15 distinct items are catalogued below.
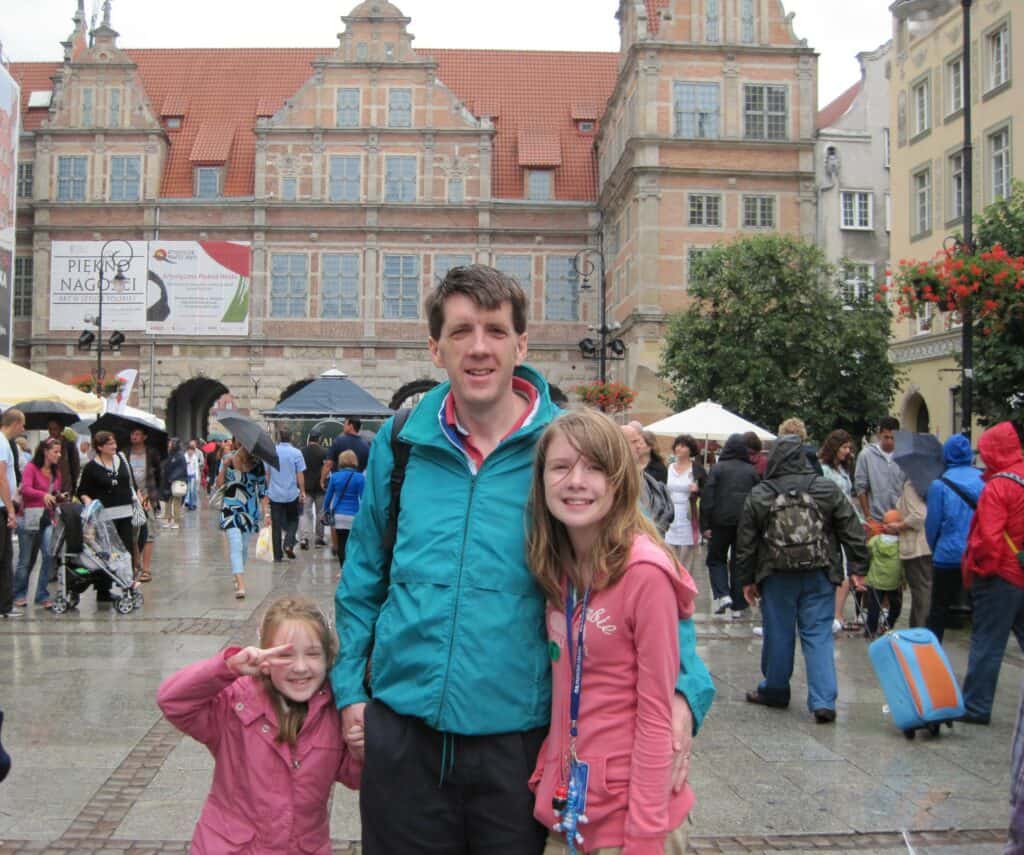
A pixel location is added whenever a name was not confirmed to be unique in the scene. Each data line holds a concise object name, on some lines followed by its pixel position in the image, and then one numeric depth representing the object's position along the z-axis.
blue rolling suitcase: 6.09
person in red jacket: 6.41
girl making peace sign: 3.06
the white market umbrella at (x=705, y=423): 15.50
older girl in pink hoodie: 2.50
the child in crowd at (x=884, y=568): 9.45
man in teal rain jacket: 2.57
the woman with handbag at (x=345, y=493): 13.33
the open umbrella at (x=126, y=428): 14.89
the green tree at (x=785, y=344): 25.19
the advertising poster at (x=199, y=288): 36.84
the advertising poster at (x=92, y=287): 36.75
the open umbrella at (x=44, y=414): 14.16
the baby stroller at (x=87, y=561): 10.38
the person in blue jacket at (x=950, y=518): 7.54
